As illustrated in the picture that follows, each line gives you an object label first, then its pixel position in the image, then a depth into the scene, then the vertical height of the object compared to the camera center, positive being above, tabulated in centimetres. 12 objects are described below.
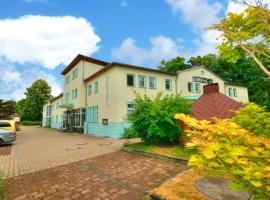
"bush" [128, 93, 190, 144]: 988 -18
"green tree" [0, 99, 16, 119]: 4078 +202
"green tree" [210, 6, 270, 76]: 583 +288
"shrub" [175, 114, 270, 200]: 220 -54
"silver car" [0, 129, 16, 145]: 1341 -146
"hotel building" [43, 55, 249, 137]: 1802 +344
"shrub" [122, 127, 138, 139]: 1149 -122
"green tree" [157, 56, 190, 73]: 3934 +1135
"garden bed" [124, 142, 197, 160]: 796 -183
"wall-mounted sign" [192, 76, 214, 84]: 2540 +514
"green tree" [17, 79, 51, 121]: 5300 +532
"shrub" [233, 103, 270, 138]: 388 -14
